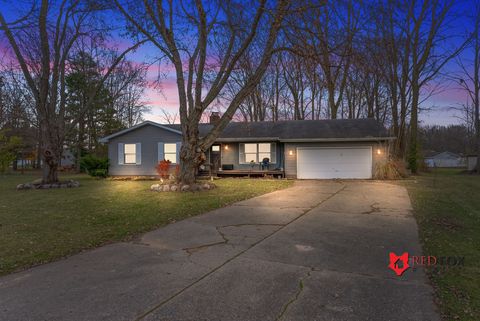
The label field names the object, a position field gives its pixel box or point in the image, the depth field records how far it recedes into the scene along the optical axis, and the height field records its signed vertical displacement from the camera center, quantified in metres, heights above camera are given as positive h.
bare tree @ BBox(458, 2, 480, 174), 23.84 +6.18
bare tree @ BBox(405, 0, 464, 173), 21.70 +7.82
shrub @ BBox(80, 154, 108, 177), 18.94 -0.27
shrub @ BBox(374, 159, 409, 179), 17.08 -0.74
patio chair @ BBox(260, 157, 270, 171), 18.88 -0.27
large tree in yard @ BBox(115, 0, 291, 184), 11.21 +3.80
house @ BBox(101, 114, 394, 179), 18.00 +0.63
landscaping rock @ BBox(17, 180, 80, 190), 13.82 -1.08
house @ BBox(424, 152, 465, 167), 54.22 -0.51
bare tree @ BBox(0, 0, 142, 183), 13.62 +4.36
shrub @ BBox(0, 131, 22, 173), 23.11 +0.91
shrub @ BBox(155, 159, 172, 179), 16.34 -0.48
